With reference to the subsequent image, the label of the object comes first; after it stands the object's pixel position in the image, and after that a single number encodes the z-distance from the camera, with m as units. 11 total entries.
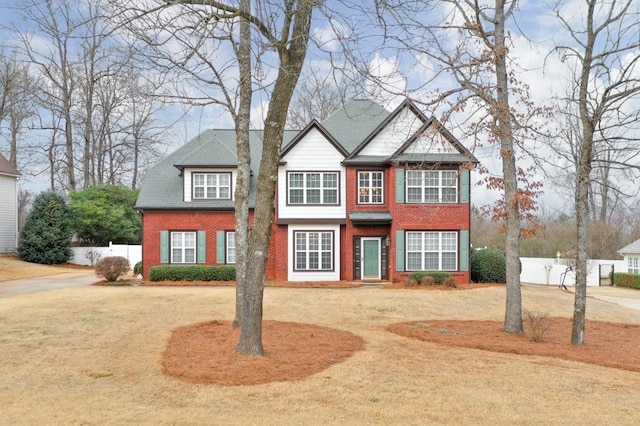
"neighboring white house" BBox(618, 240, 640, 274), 35.12
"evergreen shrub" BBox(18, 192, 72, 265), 35.03
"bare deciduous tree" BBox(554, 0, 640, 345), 10.97
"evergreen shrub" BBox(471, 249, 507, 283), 23.69
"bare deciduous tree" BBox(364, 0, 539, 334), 12.19
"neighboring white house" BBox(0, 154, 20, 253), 36.09
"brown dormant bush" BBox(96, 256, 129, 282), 23.22
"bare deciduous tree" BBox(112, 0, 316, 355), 7.90
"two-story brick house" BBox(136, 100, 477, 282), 23.08
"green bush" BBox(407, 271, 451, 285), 22.02
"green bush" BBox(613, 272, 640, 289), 33.31
